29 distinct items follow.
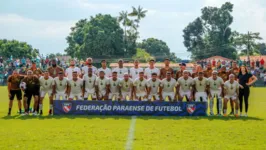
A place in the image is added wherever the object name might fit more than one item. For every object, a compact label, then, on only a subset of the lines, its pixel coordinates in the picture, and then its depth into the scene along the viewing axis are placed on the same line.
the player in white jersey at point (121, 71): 21.69
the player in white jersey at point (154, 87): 20.56
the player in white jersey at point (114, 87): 20.69
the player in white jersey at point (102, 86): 20.81
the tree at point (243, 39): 97.06
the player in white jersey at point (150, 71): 21.62
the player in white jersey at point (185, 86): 20.51
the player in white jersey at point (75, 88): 20.81
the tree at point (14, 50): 105.25
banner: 19.58
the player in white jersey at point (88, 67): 21.45
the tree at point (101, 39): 82.12
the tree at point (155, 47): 146.12
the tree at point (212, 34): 95.19
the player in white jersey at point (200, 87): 20.34
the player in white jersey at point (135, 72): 21.88
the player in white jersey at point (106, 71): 21.56
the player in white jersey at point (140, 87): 20.74
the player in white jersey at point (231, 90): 19.69
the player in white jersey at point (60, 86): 20.66
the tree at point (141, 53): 108.53
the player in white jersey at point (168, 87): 20.67
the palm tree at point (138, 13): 96.00
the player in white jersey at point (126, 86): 20.83
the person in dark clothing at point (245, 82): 19.72
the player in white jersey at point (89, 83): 21.05
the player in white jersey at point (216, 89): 20.06
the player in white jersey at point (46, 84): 20.45
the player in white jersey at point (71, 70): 22.01
